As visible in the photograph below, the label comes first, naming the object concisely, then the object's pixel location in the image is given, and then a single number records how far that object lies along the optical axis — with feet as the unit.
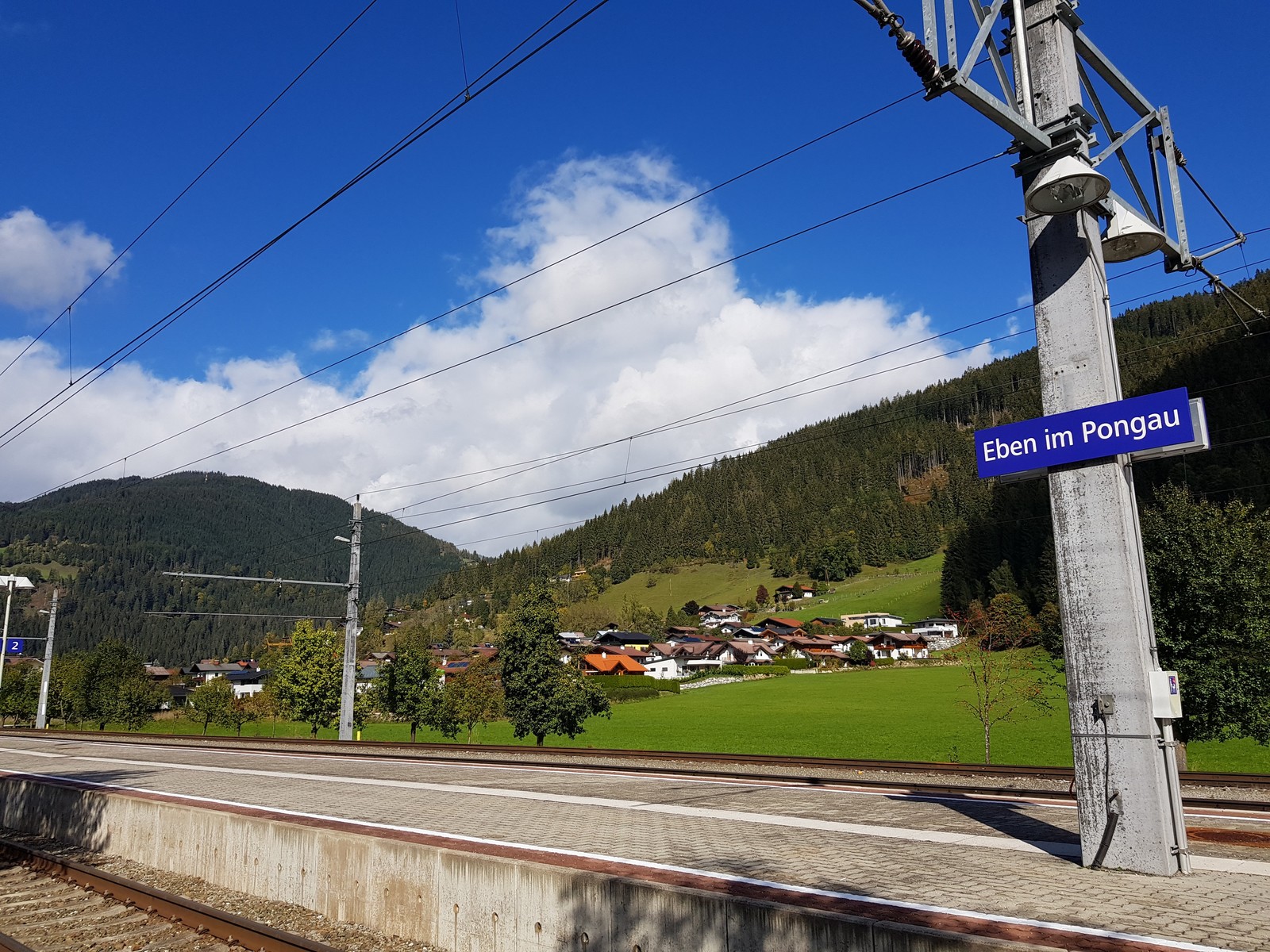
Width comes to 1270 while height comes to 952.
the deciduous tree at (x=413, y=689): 175.73
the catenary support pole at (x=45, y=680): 164.66
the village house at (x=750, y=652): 430.20
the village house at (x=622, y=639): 474.90
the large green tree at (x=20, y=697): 288.51
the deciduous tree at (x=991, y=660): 111.14
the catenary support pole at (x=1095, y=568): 26.91
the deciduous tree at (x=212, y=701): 260.01
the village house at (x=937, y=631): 451.12
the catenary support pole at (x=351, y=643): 104.37
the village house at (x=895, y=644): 417.84
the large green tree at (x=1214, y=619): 74.64
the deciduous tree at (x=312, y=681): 184.75
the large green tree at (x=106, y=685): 253.44
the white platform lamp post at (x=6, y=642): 164.76
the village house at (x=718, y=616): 597.11
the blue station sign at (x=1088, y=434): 27.37
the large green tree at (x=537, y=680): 145.48
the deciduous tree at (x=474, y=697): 193.67
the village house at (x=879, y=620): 524.52
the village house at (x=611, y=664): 382.22
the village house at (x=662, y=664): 412.98
